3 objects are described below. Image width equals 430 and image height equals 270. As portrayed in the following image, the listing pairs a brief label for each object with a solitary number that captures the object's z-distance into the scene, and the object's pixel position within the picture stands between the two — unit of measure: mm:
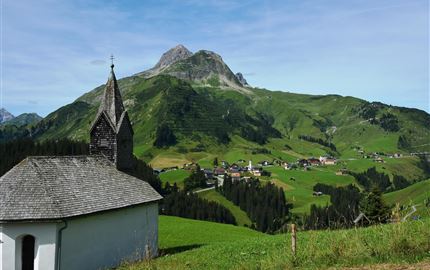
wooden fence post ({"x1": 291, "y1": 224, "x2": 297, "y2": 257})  14227
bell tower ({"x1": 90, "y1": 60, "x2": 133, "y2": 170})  36281
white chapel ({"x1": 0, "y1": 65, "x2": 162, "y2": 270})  25547
